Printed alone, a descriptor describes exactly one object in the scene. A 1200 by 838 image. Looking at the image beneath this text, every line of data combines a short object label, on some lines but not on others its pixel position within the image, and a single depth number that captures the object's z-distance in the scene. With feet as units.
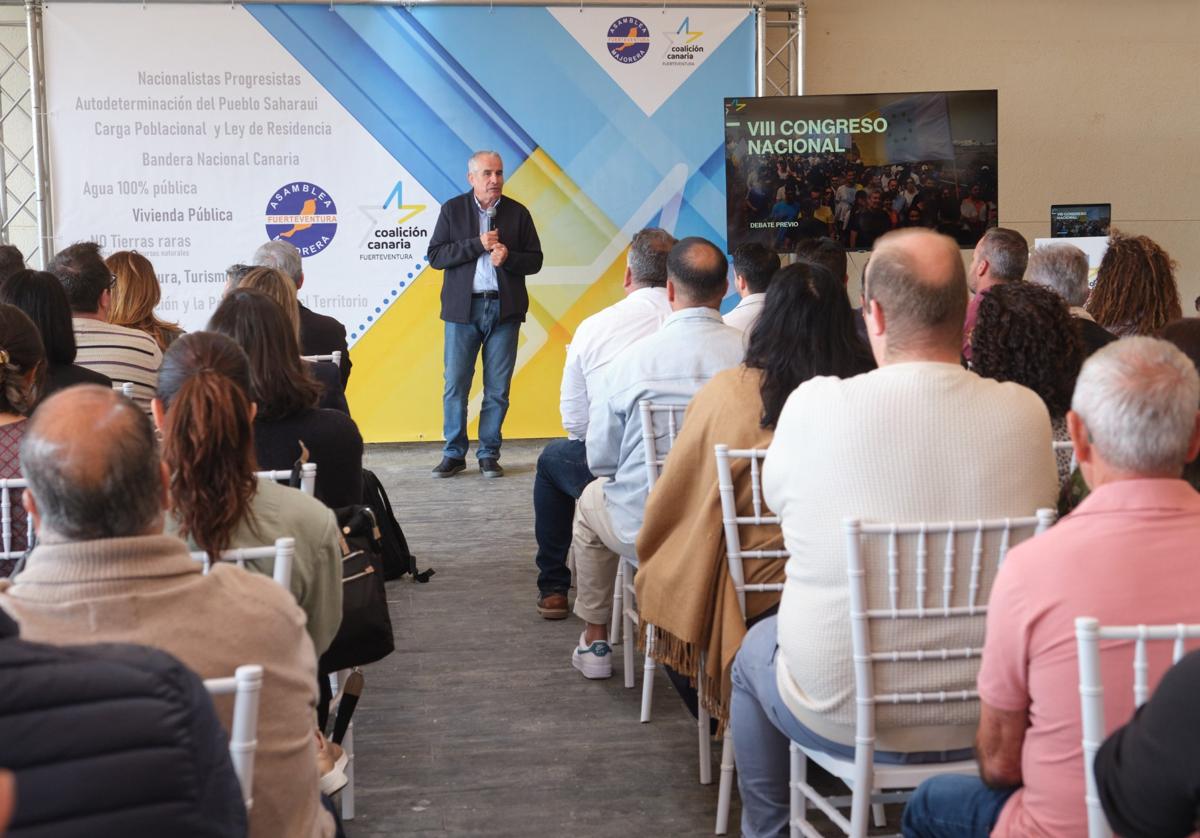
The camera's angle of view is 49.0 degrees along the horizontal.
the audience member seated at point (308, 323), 15.96
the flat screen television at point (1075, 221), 26.73
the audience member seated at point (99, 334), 13.03
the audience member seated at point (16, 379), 8.92
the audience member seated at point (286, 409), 9.59
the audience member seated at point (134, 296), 14.44
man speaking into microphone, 22.99
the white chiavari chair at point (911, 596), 6.72
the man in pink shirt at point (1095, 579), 5.43
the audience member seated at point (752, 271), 13.80
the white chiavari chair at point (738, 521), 8.45
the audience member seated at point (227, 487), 7.10
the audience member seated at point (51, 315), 11.19
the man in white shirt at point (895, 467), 6.91
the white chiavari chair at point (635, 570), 10.53
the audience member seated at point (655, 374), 11.30
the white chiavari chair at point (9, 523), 8.07
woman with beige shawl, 8.96
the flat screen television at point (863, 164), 23.38
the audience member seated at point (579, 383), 14.51
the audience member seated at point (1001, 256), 13.87
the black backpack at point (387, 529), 13.69
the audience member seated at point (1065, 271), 13.51
